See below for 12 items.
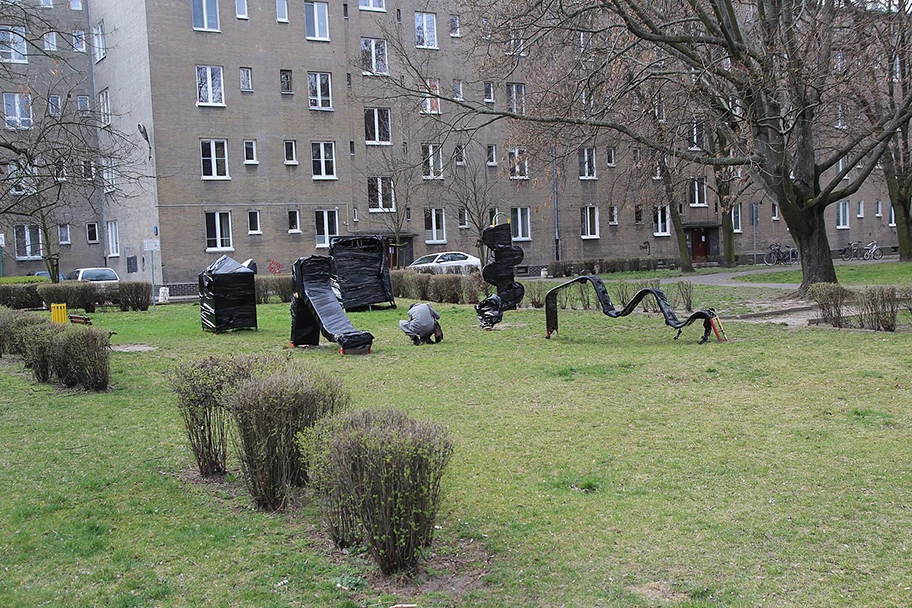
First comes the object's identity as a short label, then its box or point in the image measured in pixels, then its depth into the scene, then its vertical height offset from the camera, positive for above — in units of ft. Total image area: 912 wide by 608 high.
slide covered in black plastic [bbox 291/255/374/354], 50.90 -1.98
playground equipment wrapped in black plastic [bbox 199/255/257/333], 60.64 -1.27
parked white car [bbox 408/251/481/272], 126.31 +1.05
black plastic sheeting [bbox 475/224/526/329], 67.00 +0.19
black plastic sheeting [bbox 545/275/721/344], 47.80 -3.06
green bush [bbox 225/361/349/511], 19.33 -3.43
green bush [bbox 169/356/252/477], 22.36 -3.38
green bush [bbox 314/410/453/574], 15.20 -3.90
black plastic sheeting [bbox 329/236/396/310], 78.43 +0.09
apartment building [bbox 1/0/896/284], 123.95 +21.10
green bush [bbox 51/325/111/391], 36.01 -3.01
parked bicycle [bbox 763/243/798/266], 165.27 -1.09
